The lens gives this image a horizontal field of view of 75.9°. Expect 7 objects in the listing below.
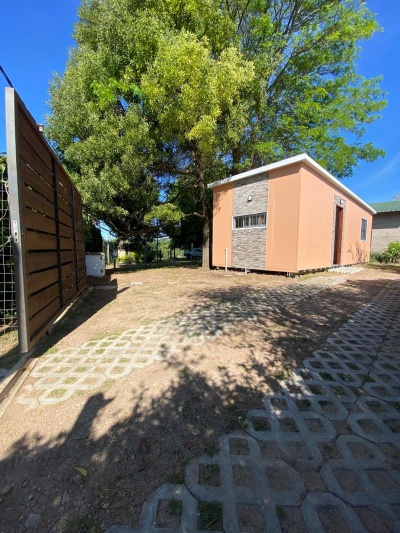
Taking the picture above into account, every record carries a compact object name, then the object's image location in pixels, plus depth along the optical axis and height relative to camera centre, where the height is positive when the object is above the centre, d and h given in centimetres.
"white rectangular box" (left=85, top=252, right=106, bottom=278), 991 -66
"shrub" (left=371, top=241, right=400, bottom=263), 1720 -29
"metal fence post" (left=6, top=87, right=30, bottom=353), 242 +27
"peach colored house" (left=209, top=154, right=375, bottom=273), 889 +125
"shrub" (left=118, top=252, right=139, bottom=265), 2262 -99
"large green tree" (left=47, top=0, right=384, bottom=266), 909 +618
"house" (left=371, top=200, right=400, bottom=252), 1867 +189
